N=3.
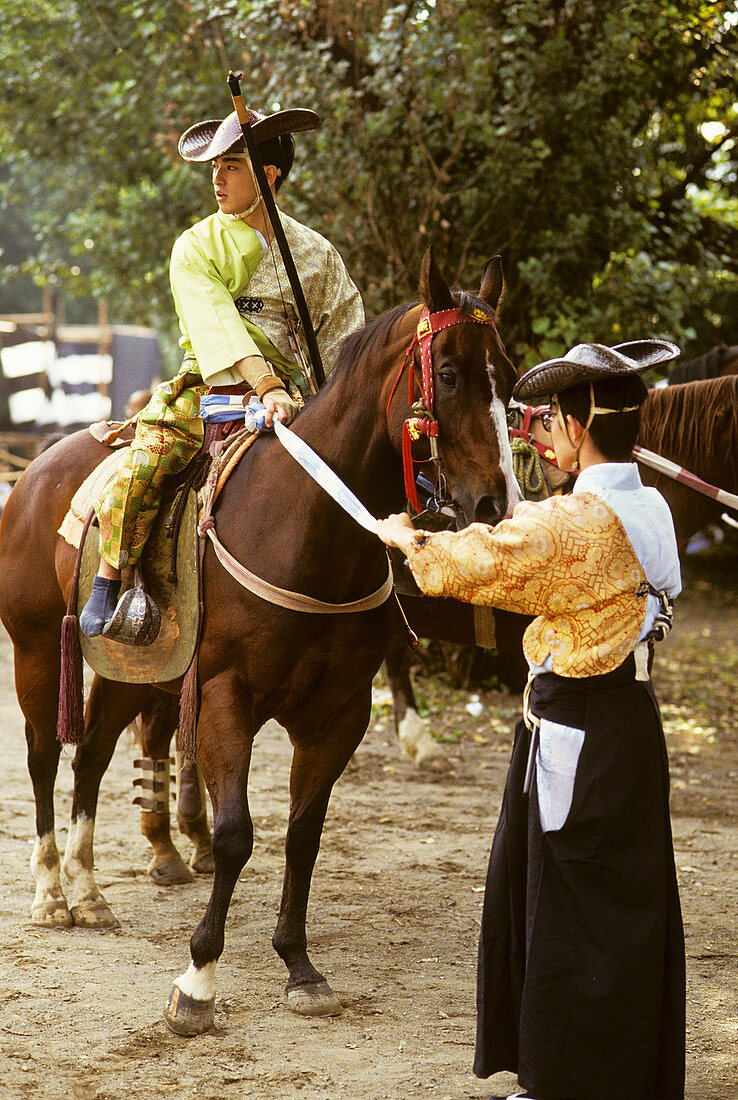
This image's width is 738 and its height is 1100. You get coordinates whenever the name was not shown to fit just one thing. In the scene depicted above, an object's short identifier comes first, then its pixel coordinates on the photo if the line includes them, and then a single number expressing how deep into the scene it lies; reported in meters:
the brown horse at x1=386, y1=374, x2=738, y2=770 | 10.45
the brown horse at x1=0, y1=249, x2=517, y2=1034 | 5.97
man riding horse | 6.93
